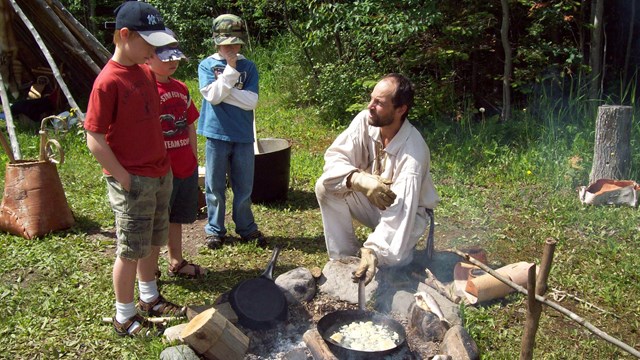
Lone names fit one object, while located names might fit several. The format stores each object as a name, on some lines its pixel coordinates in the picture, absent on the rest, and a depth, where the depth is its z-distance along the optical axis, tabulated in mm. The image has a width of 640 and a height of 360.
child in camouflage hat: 4492
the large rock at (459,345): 3184
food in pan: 3336
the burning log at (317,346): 3176
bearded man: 3842
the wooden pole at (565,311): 1998
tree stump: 5777
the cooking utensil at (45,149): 4988
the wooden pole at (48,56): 7000
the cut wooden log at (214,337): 3129
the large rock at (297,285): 3873
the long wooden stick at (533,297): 2111
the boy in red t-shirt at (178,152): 3936
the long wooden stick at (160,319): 3562
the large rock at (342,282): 3920
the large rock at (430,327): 3443
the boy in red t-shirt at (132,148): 3125
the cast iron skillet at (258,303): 3588
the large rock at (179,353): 3131
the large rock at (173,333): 3369
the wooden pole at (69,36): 8359
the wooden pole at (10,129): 5400
